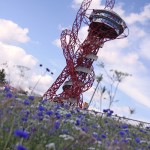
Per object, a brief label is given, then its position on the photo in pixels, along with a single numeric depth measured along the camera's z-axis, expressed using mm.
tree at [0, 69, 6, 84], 67625
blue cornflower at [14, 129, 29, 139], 4529
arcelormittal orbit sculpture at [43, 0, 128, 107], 55438
